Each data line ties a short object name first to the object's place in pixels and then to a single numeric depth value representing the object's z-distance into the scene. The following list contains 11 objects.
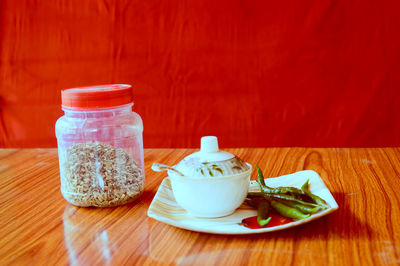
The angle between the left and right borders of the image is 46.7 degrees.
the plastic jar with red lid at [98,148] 0.92
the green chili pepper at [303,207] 0.80
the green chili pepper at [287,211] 0.79
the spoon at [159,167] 0.81
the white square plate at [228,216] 0.77
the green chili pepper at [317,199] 0.81
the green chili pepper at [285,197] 0.82
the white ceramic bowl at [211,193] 0.81
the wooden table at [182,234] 0.70
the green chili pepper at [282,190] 0.89
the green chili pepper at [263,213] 0.79
